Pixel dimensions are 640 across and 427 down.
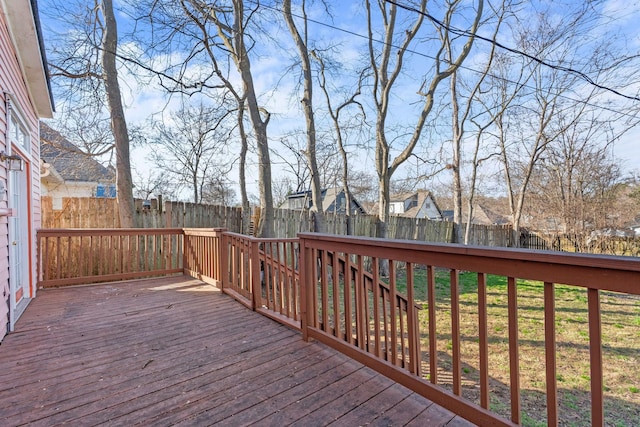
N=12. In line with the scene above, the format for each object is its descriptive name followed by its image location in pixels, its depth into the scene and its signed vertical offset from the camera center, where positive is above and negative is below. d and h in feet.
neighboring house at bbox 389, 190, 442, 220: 96.89 +1.23
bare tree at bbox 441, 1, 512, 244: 36.62 +11.10
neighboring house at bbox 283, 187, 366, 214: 66.69 +2.20
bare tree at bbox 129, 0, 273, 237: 18.75 +11.09
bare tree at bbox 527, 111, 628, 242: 35.96 +3.71
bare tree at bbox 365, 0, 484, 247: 26.55 +12.38
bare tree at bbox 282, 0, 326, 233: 23.66 +7.53
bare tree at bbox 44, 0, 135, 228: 19.89 +9.96
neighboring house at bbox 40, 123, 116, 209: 27.24 +4.93
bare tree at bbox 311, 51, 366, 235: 32.24 +11.00
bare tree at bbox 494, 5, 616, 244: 27.81 +12.49
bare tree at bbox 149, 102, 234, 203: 35.04 +7.62
